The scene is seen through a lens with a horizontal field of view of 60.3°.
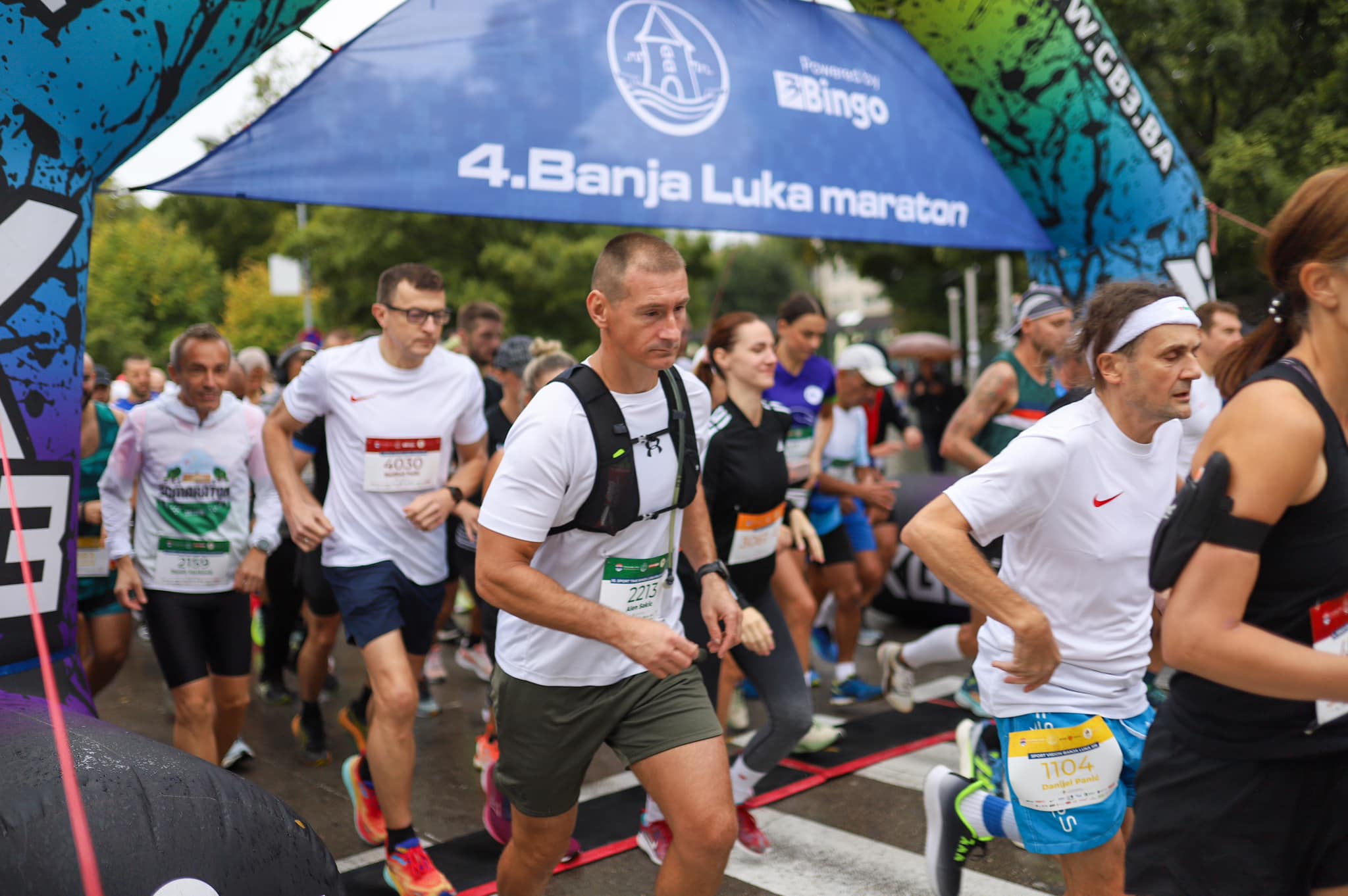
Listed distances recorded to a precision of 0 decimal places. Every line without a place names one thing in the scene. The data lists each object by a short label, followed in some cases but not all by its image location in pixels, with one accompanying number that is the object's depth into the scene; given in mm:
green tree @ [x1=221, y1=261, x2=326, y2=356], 34406
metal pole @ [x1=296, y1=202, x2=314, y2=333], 22675
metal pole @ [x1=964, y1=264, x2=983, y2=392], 21141
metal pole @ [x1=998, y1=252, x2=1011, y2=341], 19562
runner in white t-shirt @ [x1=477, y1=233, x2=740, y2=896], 2779
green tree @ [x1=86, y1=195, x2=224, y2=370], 35906
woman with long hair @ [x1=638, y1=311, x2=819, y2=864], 4344
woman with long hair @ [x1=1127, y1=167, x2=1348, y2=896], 1824
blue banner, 5531
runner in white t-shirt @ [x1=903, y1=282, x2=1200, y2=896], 2770
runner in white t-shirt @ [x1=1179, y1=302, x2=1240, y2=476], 5773
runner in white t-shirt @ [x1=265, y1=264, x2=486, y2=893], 4305
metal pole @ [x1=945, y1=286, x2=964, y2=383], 30019
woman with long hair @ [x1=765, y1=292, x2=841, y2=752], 6051
